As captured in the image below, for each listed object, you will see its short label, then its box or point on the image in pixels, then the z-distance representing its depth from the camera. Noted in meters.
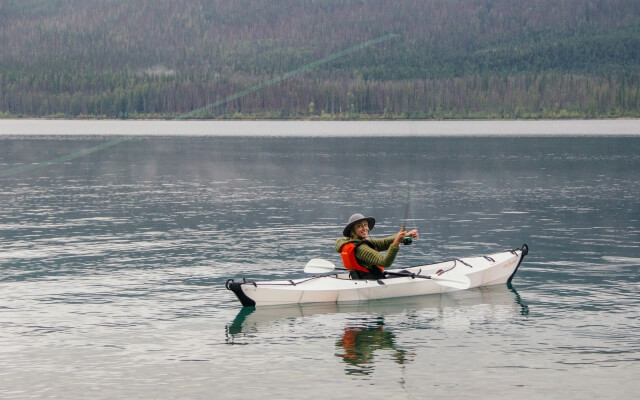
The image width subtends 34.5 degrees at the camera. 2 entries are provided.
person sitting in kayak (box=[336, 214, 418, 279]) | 20.14
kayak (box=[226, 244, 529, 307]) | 20.03
